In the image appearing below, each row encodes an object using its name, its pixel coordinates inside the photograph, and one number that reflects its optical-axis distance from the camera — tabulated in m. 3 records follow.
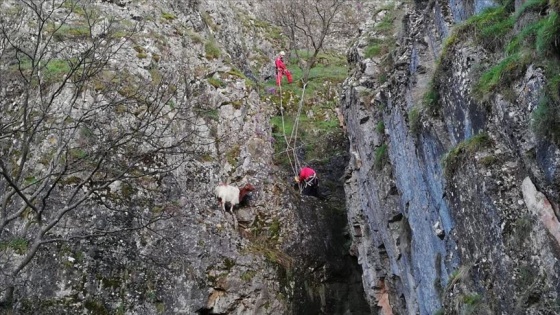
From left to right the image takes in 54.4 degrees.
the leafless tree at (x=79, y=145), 12.73
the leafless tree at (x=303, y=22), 27.81
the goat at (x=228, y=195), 14.81
